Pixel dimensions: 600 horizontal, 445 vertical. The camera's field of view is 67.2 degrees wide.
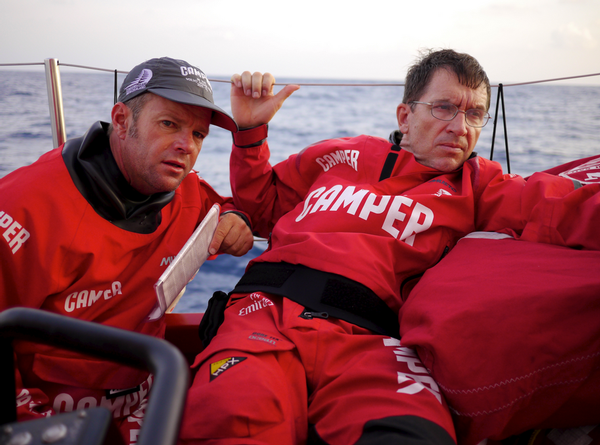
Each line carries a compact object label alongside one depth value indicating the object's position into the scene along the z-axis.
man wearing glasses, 0.86
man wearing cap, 1.07
